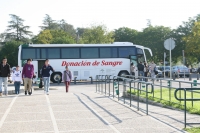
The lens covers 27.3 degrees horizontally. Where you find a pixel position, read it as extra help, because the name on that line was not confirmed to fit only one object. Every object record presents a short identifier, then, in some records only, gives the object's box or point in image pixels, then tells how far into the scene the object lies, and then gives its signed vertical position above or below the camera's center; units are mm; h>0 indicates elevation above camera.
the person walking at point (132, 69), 38406 +188
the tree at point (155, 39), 83938 +6949
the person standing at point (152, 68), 37750 +265
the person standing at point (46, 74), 20562 -141
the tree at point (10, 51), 96569 +5047
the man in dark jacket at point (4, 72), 19969 +0
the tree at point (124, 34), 100675 +9180
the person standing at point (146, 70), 37906 +85
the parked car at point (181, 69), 50506 +199
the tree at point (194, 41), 65938 +4786
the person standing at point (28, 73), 20266 -58
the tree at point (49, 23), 128375 +15248
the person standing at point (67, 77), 24062 -321
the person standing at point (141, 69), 37469 +181
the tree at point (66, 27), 142750 +15788
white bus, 39062 +1288
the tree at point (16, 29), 111625 +11680
